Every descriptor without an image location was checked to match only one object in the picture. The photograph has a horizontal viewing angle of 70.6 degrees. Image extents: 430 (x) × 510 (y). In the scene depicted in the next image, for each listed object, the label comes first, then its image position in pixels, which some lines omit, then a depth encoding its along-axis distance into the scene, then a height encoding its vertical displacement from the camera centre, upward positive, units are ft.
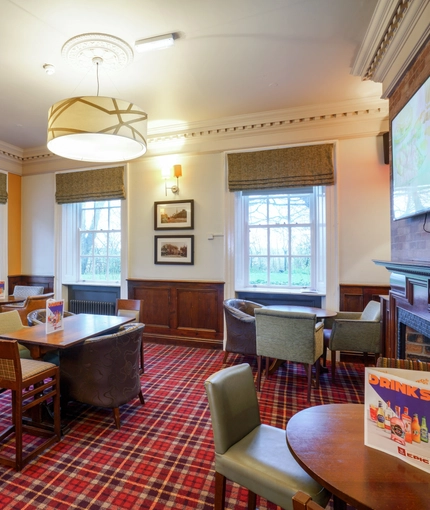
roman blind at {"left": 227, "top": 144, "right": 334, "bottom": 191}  13.43 +4.15
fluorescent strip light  8.67 +6.29
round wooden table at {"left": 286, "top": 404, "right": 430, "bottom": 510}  3.01 -2.37
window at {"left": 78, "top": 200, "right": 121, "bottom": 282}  17.90 +1.08
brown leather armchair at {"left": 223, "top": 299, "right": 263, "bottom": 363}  11.71 -2.90
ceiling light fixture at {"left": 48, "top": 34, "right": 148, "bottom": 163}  7.25 +3.45
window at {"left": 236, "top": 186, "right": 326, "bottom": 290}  14.42 +0.95
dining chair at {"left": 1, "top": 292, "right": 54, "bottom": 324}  13.14 -2.04
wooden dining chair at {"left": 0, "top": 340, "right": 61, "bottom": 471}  6.56 -3.08
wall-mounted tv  6.70 +2.52
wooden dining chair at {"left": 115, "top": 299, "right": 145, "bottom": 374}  12.42 -2.08
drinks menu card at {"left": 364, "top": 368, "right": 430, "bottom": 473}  3.24 -1.75
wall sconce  15.43 +4.30
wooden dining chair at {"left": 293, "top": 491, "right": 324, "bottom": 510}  2.35 -1.91
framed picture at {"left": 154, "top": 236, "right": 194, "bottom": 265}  15.64 +0.47
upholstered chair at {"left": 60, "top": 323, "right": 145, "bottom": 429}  7.67 -2.87
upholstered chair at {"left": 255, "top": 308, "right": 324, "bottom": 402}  9.62 -2.59
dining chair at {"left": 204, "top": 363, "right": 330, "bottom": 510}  4.16 -3.01
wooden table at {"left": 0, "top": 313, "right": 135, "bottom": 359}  7.78 -2.11
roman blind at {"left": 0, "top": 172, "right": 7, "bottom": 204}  17.88 +4.21
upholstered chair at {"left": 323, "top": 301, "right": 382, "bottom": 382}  10.69 -2.79
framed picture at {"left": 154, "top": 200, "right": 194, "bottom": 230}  15.60 +2.26
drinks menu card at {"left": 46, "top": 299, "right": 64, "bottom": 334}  8.54 -1.64
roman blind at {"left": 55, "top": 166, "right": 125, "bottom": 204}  16.67 +4.17
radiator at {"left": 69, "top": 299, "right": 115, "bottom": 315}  17.33 -2.81
